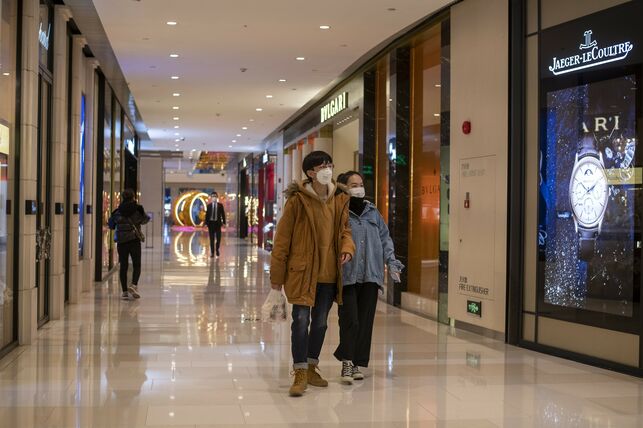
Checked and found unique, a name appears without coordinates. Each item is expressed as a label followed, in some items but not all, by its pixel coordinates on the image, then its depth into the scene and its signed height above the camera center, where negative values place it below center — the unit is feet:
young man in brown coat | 18.69 -0.94
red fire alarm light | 29.55 +2.99
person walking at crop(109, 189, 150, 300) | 39.29 -0.90
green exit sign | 28.96 -3.24
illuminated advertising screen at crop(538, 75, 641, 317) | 22.18 +0.52
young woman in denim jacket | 19.89 -1.50
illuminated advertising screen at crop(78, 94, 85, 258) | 40.47 +0.95
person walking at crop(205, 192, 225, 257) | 72.84 -0.40
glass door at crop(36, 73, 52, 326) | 27.48 +0.43
